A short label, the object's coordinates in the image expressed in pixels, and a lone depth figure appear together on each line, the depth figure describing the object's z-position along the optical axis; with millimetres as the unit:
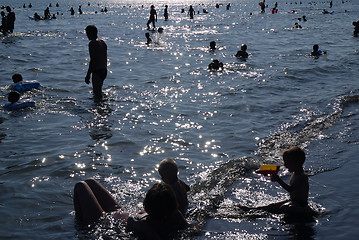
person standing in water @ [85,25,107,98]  11945
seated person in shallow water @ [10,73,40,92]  13516
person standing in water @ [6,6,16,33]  31359
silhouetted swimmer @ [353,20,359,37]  29219
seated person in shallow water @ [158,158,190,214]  5570
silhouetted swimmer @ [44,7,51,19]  49394
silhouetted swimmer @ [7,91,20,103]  11422
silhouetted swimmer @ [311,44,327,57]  21031
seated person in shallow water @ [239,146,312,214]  5945
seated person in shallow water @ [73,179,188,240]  4301
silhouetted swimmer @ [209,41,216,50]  23906
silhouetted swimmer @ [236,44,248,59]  20656
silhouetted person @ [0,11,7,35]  31412
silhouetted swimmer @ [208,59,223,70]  17703
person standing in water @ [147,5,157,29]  37569
